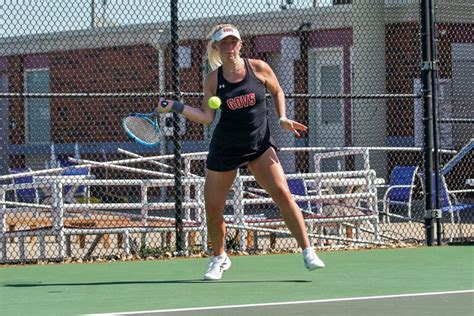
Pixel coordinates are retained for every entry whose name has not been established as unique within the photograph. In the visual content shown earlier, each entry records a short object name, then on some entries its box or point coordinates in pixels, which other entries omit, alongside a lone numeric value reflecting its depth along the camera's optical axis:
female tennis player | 9.45
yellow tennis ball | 9.27
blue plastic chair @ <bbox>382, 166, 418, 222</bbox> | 16.28
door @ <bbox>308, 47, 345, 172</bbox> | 23.14
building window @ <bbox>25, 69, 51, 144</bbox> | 26.58
